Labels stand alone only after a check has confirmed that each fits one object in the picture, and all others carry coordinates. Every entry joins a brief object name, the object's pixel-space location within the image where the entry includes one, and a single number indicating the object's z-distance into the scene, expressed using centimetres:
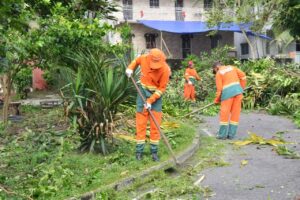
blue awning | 2988
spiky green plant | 768
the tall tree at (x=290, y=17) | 2241
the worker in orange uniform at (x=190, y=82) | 1716
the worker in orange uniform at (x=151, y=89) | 746
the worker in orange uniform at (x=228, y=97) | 990
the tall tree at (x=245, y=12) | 2655
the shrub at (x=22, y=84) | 2101
